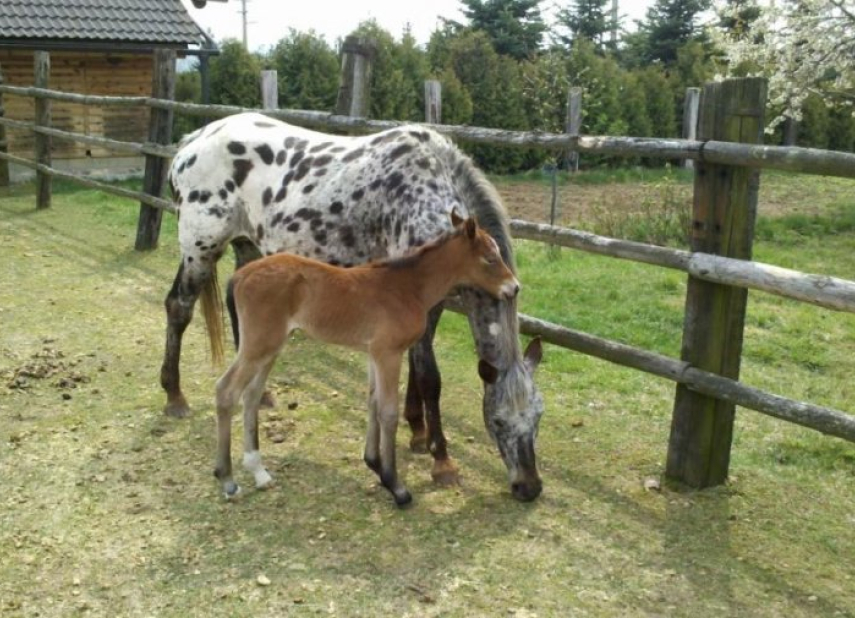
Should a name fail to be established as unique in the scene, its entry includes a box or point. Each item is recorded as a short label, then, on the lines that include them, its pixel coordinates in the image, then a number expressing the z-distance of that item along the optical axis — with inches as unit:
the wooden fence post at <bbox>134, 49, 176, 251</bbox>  356.8
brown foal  142.9
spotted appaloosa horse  152.9
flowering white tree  519.2
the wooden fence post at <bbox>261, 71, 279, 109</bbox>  339.3
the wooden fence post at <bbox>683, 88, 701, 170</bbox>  653.0
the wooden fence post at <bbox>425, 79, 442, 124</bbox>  313.9
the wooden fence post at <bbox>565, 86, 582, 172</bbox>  412.8
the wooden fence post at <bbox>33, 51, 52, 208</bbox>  456.8
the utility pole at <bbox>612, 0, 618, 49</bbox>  1157.8
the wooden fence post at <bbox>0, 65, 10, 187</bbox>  542.8
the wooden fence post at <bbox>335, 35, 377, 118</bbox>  262.4
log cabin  585.0
